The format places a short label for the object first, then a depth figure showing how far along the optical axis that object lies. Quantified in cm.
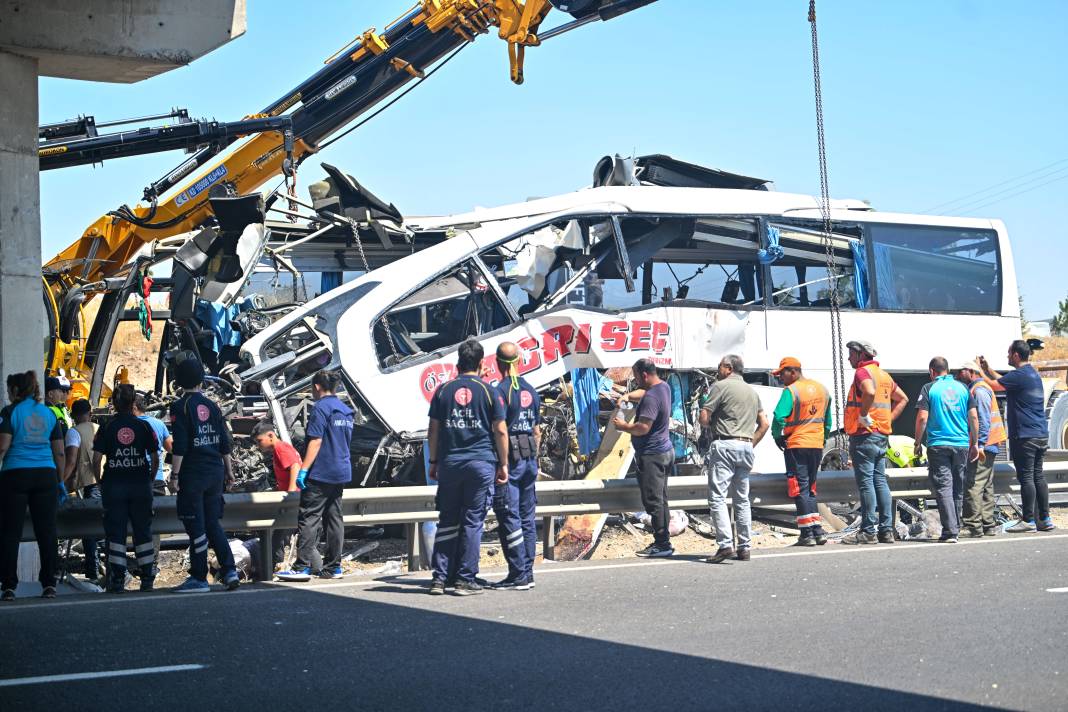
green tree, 5638
